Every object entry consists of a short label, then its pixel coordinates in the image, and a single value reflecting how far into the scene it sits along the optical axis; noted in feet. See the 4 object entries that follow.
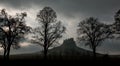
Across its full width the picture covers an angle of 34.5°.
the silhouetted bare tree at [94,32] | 187.11
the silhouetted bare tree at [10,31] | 160.35
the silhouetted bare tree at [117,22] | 139.85
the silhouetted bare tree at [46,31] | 157.58
